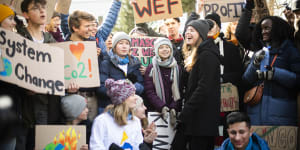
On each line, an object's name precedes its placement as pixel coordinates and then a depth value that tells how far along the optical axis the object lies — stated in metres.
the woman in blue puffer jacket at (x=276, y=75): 5.43
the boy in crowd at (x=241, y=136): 5.18
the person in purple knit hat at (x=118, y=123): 5.08
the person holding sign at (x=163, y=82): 6.14
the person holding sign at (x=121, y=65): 6.04
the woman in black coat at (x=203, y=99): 5.39
